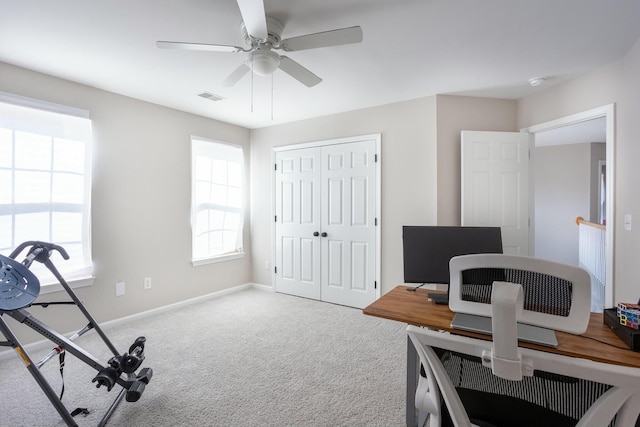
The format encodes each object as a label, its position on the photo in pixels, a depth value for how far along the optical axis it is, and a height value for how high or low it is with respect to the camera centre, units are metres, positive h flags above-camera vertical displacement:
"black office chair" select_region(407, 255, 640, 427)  0.80 -0.42
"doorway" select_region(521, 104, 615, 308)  2.69 +0.22
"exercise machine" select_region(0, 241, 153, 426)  1.54 -0.69
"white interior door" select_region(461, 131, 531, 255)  3.38 +0.32
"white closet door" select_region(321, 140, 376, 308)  3.93 -0.16
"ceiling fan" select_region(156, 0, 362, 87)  1.66 +1.03
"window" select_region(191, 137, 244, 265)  4.19 +0.17
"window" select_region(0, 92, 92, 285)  2.65 +0.30
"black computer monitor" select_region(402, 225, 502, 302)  1.93 -0.23
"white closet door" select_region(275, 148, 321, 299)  4.34 -0.15
